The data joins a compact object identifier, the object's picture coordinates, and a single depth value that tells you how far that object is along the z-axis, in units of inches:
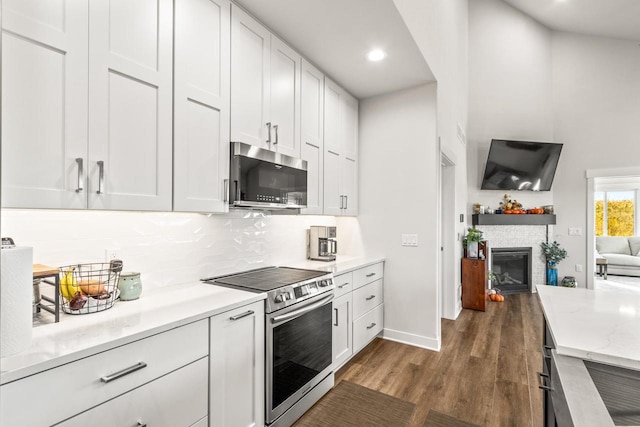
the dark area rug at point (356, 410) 81.4
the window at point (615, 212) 294.2
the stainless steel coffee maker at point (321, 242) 125.5
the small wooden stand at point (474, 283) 177.0
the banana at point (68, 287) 56.9
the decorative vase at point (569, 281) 212.5
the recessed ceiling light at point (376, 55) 104.3
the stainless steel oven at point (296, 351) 73.1
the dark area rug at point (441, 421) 81.0
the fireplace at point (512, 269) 223.9
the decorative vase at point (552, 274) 219.4
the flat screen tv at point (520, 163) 216.7
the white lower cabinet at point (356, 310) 103.3
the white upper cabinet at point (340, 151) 121.5
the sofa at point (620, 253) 258.7
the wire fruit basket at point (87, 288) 55.9
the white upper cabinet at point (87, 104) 44.6
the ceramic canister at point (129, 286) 64.8
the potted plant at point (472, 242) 183.0
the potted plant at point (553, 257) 218.7
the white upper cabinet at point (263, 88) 81.1
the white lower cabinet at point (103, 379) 37.2
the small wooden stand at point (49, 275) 47.9
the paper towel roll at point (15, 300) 37.2
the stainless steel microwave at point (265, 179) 79.0
